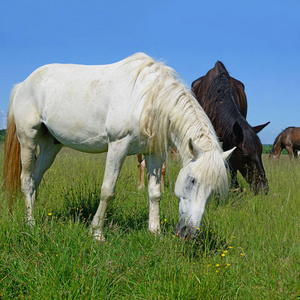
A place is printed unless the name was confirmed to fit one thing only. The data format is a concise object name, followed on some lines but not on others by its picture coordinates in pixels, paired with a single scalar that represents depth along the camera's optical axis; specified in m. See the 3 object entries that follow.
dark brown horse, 5.13
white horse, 3.05
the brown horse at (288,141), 19.12
